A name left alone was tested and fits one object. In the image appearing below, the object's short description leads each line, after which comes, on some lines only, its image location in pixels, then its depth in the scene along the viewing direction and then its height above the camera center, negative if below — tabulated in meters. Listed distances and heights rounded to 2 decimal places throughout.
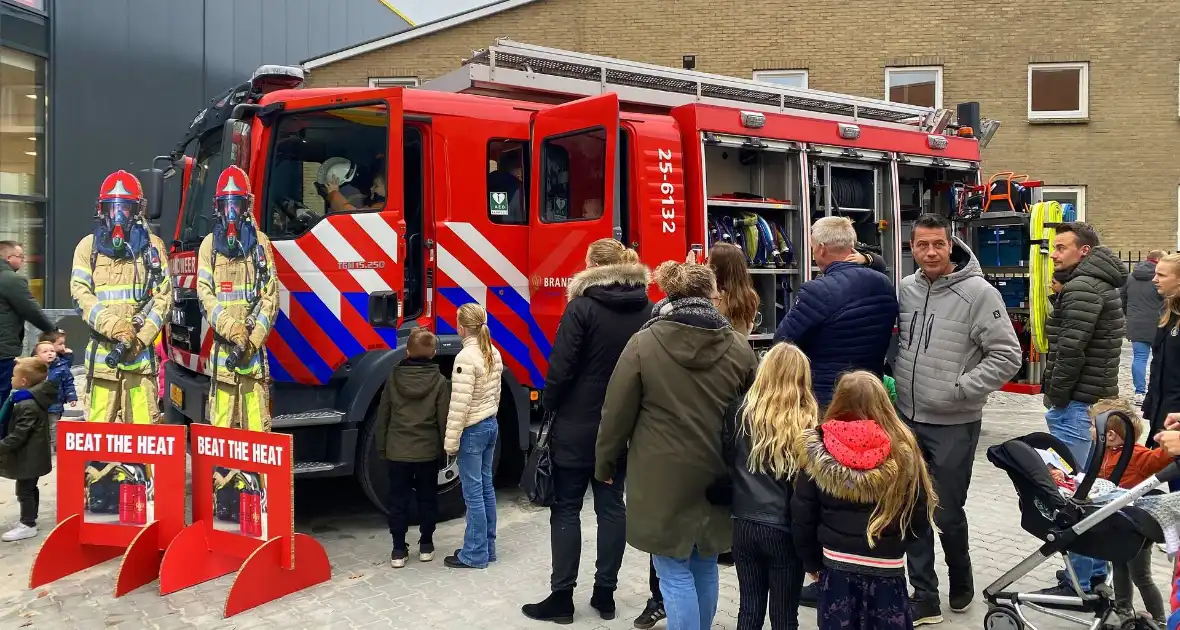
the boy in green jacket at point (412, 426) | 5.06 -0.59
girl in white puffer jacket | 4.95 -0.56
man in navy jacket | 4.22 +0.02
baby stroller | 3.55 -0.84
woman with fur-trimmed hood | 4.32 -0.42
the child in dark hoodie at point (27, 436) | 5.62 -0.71
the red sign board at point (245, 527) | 4.68 -1.11
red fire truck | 5.59 +0.86
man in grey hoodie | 4.21 -0.25
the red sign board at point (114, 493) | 5.04 -0.97
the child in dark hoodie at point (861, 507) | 3.14 -0.67
